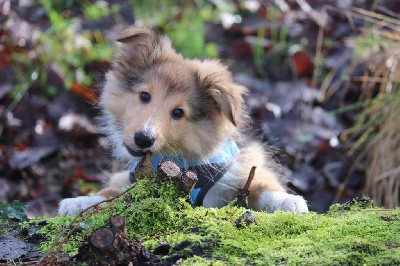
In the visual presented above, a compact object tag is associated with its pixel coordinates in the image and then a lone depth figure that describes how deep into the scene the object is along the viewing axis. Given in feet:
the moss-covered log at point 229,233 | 7.25
